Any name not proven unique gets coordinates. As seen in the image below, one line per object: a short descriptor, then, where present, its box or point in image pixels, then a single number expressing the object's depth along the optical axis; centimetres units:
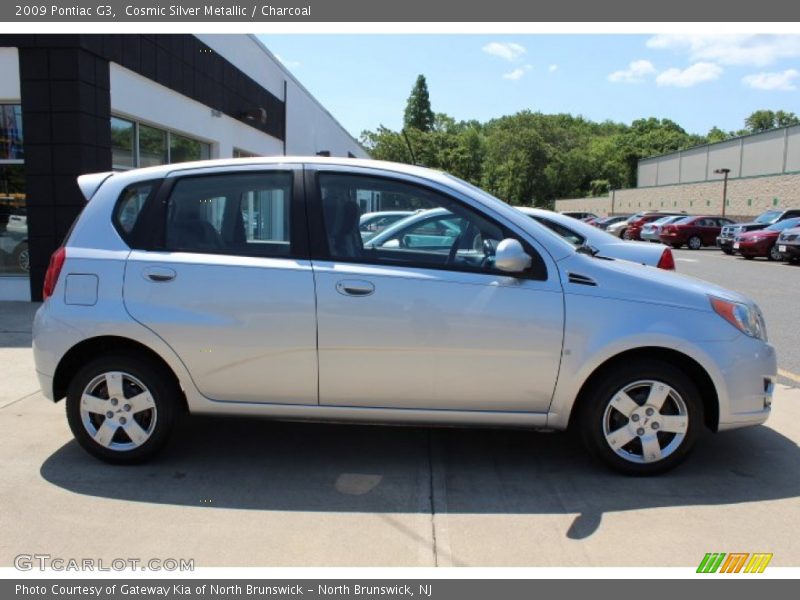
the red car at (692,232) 2996
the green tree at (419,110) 10362
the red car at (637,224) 3433
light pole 4390
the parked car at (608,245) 703
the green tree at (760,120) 11331
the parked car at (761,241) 2233
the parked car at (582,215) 4113
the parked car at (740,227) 2496
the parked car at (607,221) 3744
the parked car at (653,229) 3088
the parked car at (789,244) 2029
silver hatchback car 391
